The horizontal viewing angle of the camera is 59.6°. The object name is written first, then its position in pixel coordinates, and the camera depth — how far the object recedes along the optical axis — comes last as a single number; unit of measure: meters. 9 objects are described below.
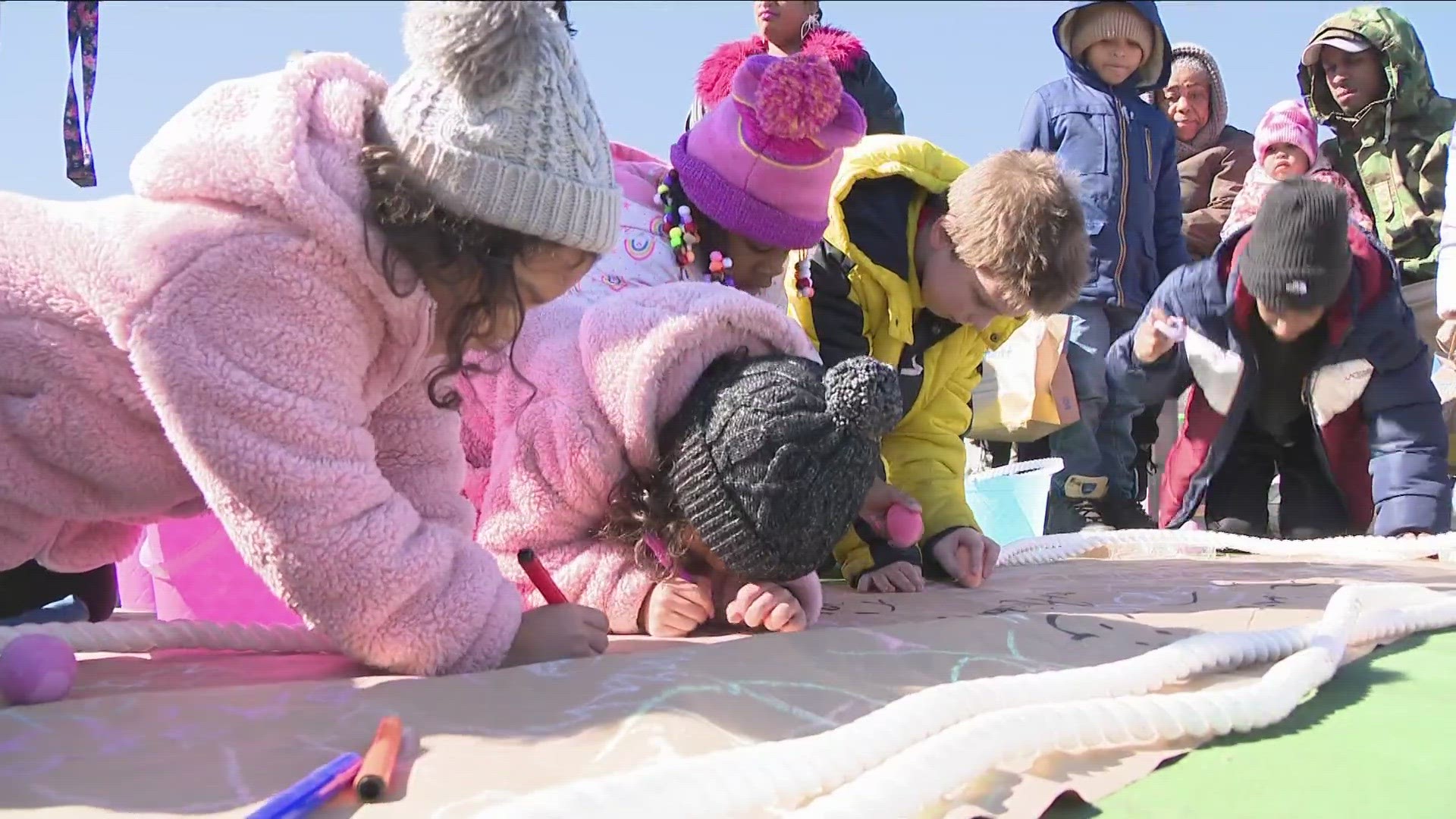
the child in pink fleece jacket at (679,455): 1.14
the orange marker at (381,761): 0.75
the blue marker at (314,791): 0.72
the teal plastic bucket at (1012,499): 2.64
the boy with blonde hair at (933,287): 1.77
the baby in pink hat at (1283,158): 3.41
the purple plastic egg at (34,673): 0.97
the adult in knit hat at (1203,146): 3.75
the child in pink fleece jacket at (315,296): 0.95
